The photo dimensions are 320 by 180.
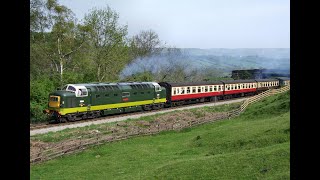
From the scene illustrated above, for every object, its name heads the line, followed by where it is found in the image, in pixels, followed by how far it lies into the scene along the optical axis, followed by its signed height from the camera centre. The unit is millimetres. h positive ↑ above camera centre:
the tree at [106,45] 39250 +5557
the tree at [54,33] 34094 +6051
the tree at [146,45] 55575 +7749
